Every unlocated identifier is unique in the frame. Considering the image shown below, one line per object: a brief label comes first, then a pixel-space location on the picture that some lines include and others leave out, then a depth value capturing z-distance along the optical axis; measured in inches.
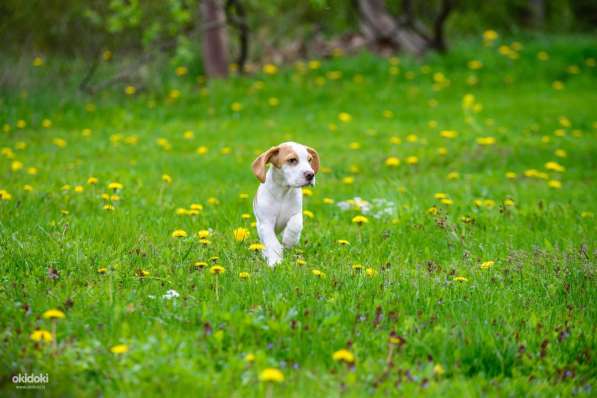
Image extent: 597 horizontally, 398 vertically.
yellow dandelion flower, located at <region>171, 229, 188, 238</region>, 344.2
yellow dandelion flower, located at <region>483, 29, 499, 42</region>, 1220.5
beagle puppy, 354.3
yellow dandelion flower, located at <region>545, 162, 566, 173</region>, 570.3
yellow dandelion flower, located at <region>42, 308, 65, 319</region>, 233.1
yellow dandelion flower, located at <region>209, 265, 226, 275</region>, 288.2
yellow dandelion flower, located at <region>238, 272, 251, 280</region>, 306.6
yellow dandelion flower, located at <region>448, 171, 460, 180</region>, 575.5
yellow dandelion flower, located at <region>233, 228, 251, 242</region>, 376.7
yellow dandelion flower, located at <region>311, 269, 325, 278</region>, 310.9
